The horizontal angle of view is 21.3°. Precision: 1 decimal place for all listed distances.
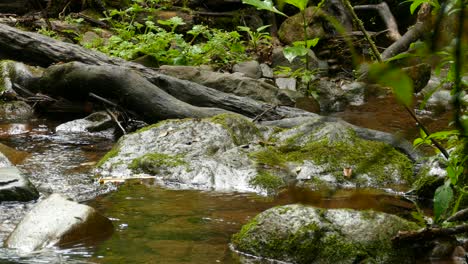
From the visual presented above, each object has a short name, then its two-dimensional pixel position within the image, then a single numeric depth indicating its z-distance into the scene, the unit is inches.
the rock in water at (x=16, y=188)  317.3
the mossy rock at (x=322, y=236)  237.4
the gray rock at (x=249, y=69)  686.1
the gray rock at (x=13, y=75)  575.9
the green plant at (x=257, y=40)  773.8
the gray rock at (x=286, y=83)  668.3
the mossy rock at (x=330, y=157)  380.4
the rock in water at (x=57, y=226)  251.8
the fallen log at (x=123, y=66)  539.2
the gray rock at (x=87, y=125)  516.3
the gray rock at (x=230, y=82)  585.4
